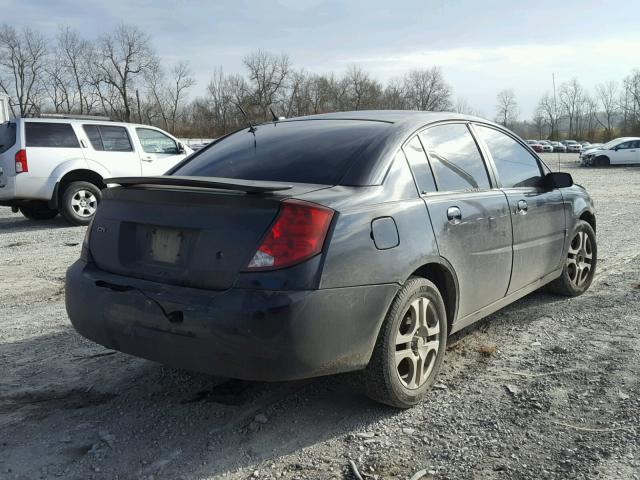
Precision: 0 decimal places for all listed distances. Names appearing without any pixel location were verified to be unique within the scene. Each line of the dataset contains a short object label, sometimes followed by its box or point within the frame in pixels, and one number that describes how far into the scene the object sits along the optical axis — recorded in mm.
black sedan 2586
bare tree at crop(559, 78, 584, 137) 111062
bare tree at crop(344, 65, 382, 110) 92562
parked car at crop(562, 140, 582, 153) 67775
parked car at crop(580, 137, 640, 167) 29984
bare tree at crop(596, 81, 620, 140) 107550
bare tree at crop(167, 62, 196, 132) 80875
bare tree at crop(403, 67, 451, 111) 103912
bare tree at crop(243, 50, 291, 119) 85000
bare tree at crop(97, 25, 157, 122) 79625
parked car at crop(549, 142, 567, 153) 69938
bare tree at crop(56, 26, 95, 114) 79938
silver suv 10023
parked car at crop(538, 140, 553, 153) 68688
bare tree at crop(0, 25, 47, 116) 76812
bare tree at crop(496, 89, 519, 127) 119012
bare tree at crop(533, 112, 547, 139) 114875
